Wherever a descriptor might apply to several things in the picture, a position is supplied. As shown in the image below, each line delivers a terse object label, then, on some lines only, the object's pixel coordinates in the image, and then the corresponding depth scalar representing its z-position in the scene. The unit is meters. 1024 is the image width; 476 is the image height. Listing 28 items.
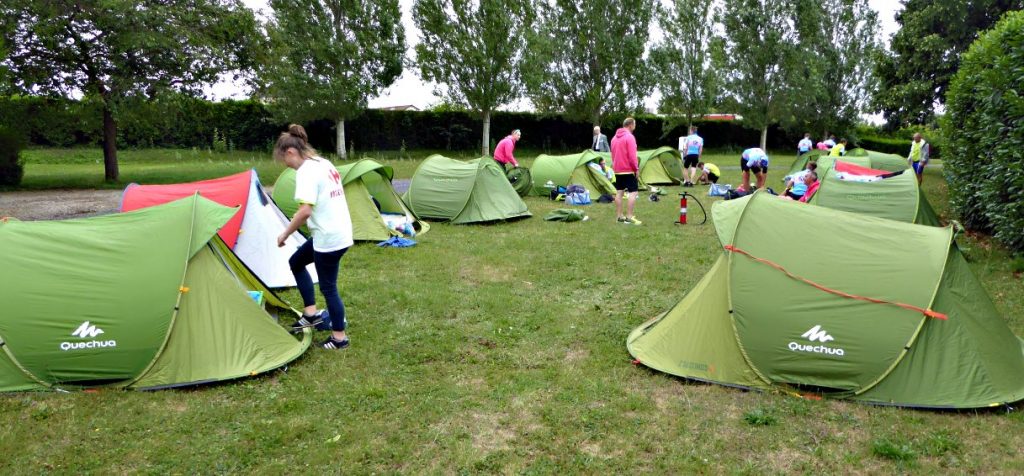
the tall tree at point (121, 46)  14.69
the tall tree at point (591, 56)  30.80
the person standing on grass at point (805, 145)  21.52
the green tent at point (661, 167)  17.69
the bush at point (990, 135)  7.95
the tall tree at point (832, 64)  33.19
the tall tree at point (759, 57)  32.97
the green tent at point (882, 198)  9.05
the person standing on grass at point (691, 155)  17.16
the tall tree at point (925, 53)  19.78
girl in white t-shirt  4.99
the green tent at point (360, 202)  9.80
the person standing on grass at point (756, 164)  14.30
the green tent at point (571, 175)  15.07
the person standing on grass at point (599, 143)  19.20
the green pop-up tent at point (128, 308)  4.46
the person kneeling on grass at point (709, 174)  17.88
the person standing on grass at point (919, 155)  17.03
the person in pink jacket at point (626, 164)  10.79
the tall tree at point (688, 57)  32.94
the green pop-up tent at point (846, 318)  4.26
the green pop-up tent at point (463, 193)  11.48
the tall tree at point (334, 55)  25.00
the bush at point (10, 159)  16.14
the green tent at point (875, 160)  13.71
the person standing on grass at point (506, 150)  14.63
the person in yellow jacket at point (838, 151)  16.23
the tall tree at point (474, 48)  26.92
